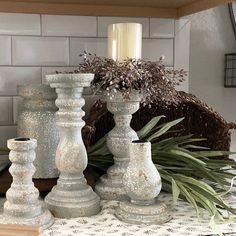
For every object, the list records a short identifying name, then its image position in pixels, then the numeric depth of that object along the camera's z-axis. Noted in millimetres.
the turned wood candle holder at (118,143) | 884
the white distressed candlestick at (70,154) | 791
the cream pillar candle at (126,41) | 913
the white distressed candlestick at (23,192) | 727
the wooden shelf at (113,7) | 1071
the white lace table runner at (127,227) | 720
